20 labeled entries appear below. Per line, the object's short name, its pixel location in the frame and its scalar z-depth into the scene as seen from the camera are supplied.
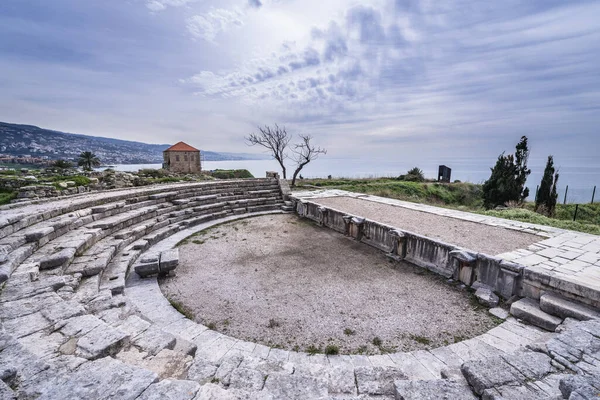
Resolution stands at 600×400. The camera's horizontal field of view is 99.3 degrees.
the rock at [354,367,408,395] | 2.73
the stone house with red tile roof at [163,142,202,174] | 41.16
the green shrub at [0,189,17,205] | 10.29
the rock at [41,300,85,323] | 3.19
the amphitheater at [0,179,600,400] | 2.40
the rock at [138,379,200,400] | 2.12
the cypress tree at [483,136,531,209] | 18.56
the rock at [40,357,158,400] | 2.04
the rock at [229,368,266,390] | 2.66
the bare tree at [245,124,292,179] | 24.86
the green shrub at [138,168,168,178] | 21.91
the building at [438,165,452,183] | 31.86
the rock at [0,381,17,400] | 1.83
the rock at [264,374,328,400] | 2.58
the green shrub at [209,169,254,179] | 36.59
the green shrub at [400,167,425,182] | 32.50
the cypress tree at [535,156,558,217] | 16.78
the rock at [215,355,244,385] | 2.76
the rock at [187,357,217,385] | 2.74
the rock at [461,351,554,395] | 2.61
